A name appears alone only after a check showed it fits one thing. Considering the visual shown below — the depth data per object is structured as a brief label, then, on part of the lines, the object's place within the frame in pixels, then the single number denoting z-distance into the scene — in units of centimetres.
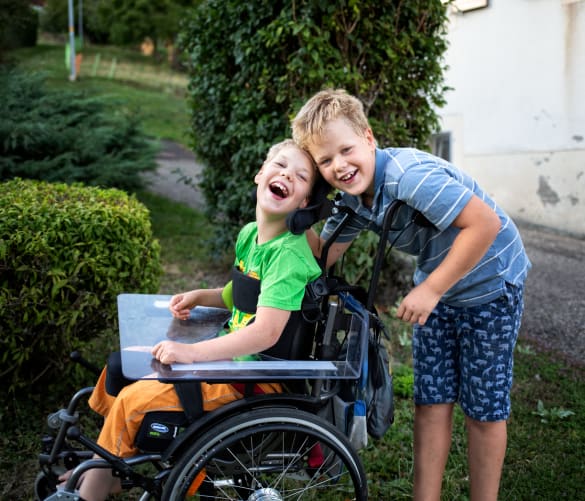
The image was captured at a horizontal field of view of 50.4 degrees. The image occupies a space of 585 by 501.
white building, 356
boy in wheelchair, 195
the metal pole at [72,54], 2371
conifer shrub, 647
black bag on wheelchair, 204
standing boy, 190
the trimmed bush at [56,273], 283
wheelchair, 187
